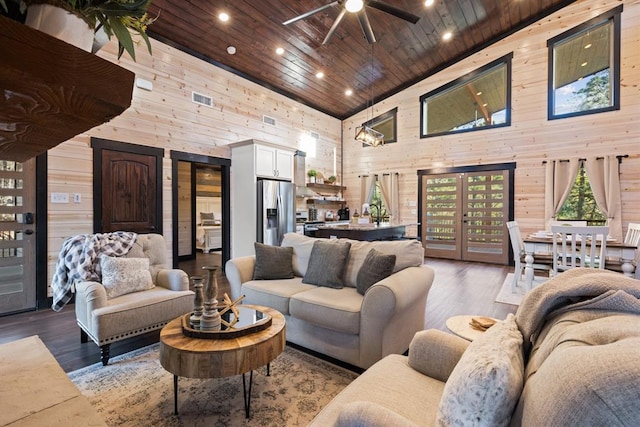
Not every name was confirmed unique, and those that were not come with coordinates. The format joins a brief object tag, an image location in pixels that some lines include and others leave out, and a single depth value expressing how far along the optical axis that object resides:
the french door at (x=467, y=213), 6.53
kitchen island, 4.90
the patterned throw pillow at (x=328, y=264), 2.87
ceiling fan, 3.23
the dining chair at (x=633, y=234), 4.02
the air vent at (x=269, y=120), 6.50
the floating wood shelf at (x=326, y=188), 7.66
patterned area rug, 1.80
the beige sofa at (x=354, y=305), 2.16
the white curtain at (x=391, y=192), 7.83
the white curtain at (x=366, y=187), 8.22
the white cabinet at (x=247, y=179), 5.57
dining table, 3.55
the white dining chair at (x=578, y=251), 3.52
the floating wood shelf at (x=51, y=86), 0.44
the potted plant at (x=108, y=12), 0.52
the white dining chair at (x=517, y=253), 4.41
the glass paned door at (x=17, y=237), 3.47
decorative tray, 1.80
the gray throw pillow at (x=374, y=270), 2.56
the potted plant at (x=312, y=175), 7.42
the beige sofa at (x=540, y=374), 0.58
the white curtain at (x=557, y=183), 5.76
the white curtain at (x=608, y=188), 5.39
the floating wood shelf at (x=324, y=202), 7.86
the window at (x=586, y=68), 5.47
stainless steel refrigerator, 5.61
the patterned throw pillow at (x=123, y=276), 2.73
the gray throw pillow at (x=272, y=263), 3.15
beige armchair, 2.37
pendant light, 4.84
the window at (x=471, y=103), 6.53
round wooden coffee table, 1.62
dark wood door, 4.28
